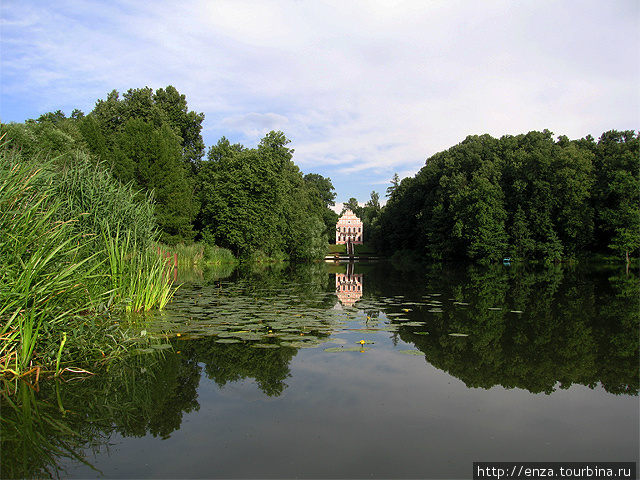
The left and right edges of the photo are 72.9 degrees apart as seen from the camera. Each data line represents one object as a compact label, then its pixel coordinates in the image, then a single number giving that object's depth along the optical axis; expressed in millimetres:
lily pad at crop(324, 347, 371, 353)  6000
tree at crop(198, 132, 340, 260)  34500
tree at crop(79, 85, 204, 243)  29109
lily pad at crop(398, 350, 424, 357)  5920
